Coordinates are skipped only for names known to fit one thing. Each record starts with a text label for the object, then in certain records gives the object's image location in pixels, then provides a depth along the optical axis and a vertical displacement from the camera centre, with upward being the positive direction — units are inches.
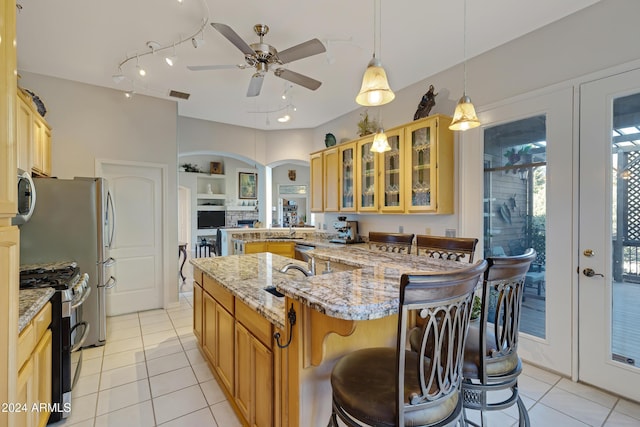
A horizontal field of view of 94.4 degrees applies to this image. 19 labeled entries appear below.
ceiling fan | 88.0 +49.9
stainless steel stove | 76.3 -32.0
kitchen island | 42.3 -23.2
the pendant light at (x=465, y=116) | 77.5 +24.7
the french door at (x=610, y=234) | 83.7 -7.2
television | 386.3 -10.9
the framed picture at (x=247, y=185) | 411.8 +36.0
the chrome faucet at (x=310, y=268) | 66.9 -14.2
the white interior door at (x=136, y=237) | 155.1 -14.2
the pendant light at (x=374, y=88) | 65.8 +27.4
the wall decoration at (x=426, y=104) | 131.3 +47.7
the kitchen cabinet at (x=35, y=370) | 53.8 -32.7
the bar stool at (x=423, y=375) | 35.7 -22.8
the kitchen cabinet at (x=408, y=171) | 124.0 +18.6
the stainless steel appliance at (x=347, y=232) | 178.4 -13.1
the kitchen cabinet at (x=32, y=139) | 101.5 +28.0
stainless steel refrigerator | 108.0 -8.2
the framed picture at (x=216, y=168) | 393.1 +56.8
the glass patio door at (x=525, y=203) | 95.4 +2.6
